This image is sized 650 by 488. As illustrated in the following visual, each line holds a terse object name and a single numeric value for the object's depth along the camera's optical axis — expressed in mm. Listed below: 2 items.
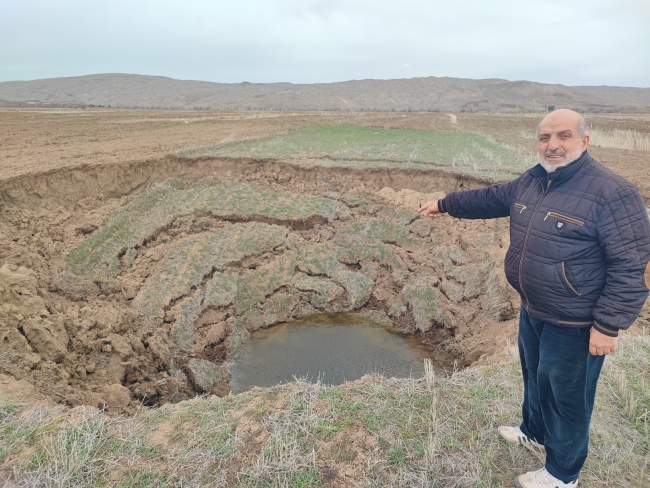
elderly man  2033
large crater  5312
